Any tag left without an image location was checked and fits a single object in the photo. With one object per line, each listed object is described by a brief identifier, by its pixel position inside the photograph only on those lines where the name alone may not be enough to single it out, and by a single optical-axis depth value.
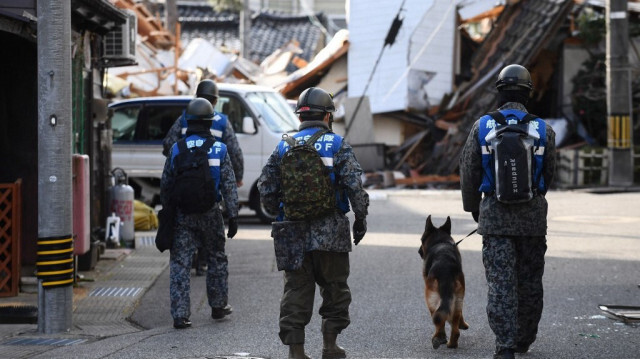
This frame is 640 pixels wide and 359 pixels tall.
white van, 31.17
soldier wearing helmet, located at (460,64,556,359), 12.72
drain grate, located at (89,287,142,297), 19.06
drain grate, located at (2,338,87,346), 14.73
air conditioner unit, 25.39
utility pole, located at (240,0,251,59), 68.81
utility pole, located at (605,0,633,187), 41.56
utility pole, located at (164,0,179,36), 68.19
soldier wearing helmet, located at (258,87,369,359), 12.78
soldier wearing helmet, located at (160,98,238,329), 16.02
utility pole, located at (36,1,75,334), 15.16
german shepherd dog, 13.43
